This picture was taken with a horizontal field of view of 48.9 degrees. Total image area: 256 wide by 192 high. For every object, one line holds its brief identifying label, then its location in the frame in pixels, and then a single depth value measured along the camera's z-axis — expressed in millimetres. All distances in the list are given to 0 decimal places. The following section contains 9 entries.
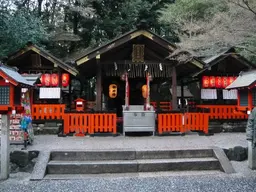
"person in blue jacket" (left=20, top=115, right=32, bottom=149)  9359
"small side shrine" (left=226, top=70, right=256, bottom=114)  8172
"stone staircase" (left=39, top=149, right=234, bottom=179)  7863
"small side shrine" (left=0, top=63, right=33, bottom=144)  6984
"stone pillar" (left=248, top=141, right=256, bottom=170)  7860
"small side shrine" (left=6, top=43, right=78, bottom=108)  13875
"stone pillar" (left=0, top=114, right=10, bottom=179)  7203
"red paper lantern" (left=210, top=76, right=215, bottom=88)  14938
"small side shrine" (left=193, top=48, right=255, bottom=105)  14734
